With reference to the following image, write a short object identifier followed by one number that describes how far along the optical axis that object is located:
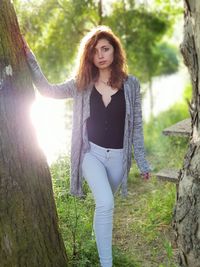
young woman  3.54
